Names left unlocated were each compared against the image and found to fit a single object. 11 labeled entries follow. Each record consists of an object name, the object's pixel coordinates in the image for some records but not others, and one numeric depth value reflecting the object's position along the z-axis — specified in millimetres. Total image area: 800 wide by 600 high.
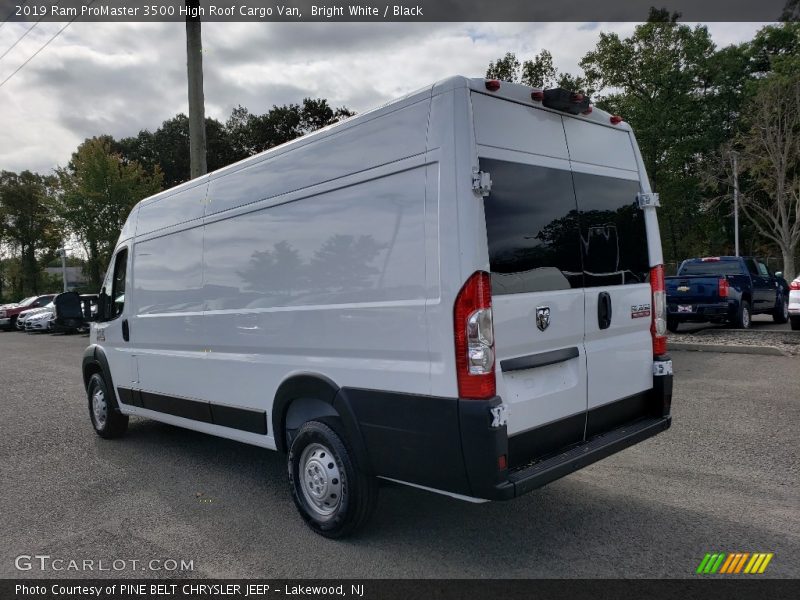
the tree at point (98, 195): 29969
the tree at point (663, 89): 38969
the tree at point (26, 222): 49719
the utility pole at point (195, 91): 11281
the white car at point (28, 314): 27898
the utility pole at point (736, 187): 29475
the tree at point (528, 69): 25656
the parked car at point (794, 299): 12594
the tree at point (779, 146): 28078
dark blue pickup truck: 13328
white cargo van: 3215
